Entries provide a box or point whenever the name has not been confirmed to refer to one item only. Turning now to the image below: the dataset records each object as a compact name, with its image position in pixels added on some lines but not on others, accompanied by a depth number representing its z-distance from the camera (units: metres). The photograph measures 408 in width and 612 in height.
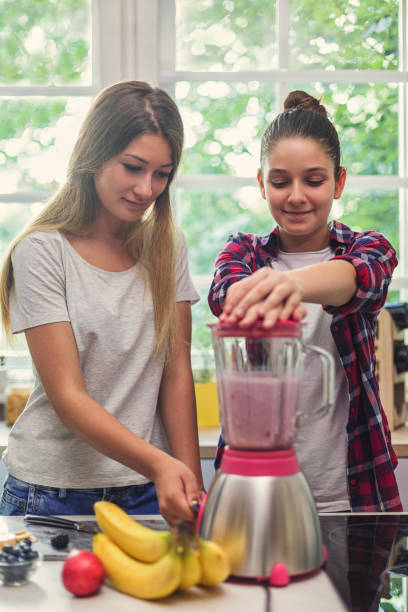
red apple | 0.80
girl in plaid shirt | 1.28
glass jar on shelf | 2.25
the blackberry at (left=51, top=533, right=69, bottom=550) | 0.94
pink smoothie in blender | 0.88
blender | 0.83
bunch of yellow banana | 0.78
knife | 1.02
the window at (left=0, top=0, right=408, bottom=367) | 2.38
